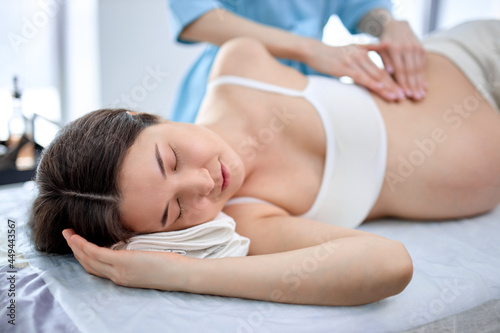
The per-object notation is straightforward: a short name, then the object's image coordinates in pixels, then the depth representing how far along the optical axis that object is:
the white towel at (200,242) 1.02
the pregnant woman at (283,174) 0.94
